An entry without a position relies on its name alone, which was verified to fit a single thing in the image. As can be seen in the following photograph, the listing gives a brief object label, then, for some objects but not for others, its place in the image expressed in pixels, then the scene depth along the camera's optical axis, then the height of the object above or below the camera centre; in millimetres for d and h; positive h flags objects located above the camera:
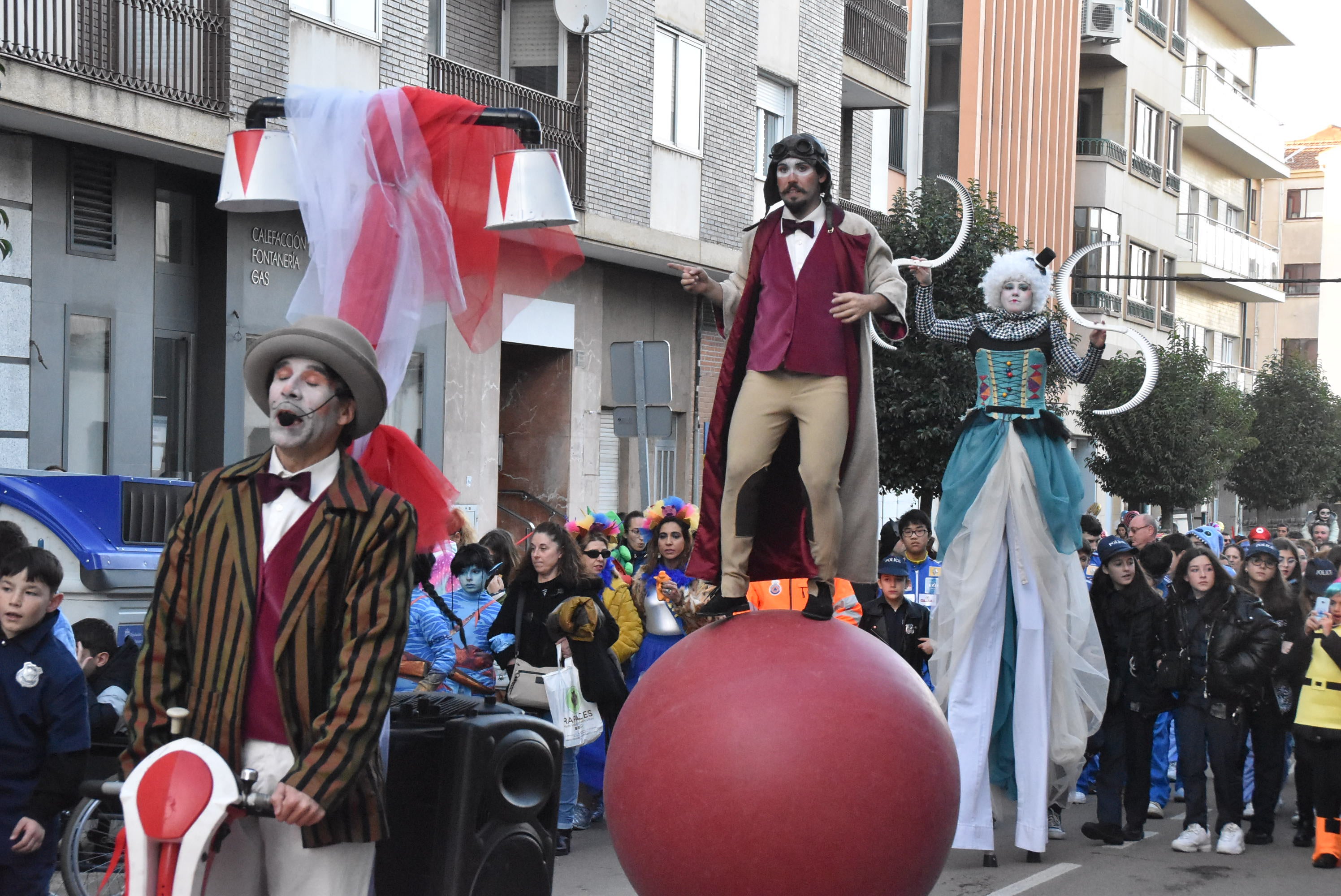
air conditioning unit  38594 +10429
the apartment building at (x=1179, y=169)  39594 +8146
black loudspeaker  4680 -1055
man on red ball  5449 +175
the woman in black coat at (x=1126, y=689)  8945 -1292
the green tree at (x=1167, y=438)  31375 +411
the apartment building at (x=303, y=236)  13156 +2324
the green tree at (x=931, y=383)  20094 +880
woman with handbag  8547 -944
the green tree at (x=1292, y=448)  43031 +390
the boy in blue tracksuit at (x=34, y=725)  5289 -957
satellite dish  17906 +4797
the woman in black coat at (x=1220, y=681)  9047 -1229
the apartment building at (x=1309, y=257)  64125 +8252
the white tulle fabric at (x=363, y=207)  5832 +845
